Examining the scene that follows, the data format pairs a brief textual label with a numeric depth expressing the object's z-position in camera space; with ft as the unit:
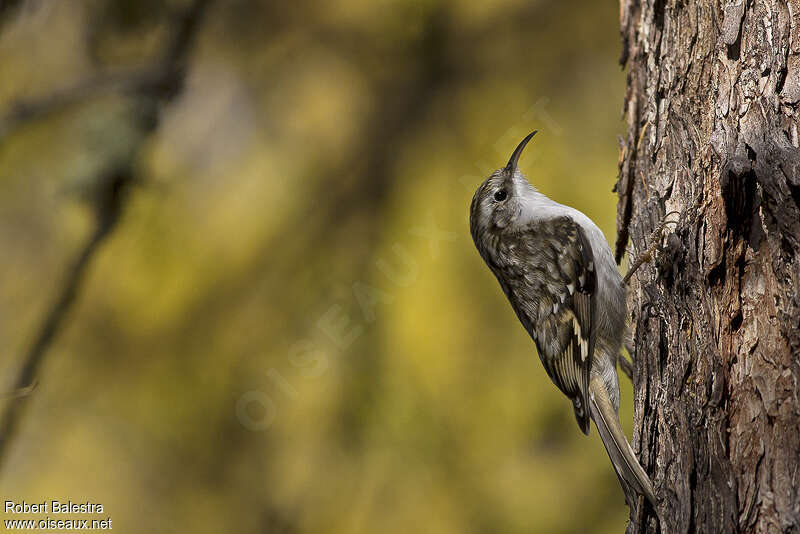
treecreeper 14.08
